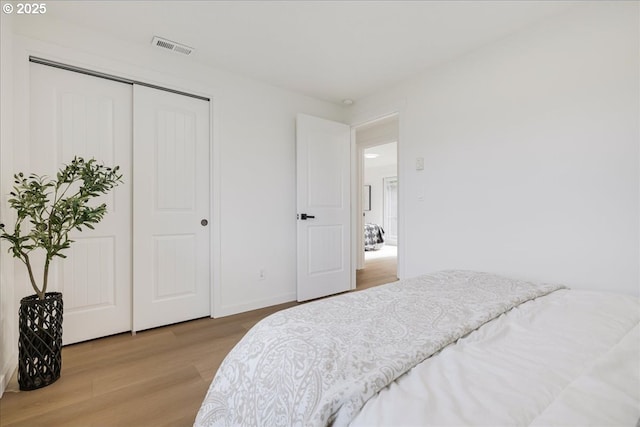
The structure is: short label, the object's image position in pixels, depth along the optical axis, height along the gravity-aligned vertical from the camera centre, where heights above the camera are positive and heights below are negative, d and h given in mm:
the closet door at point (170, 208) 2420 +45
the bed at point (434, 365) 596 -384
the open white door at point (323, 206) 3209 +80
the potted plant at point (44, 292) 1642 -456
